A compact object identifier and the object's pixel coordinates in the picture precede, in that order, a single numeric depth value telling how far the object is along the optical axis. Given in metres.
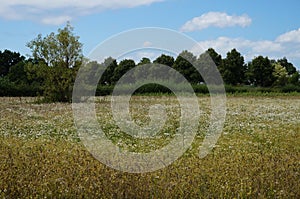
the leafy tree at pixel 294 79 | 68.88
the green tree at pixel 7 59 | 68.31
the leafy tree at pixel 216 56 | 66.25
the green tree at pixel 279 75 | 67.25
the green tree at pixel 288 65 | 87.40
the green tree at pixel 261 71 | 64.44
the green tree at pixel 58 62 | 28.86
